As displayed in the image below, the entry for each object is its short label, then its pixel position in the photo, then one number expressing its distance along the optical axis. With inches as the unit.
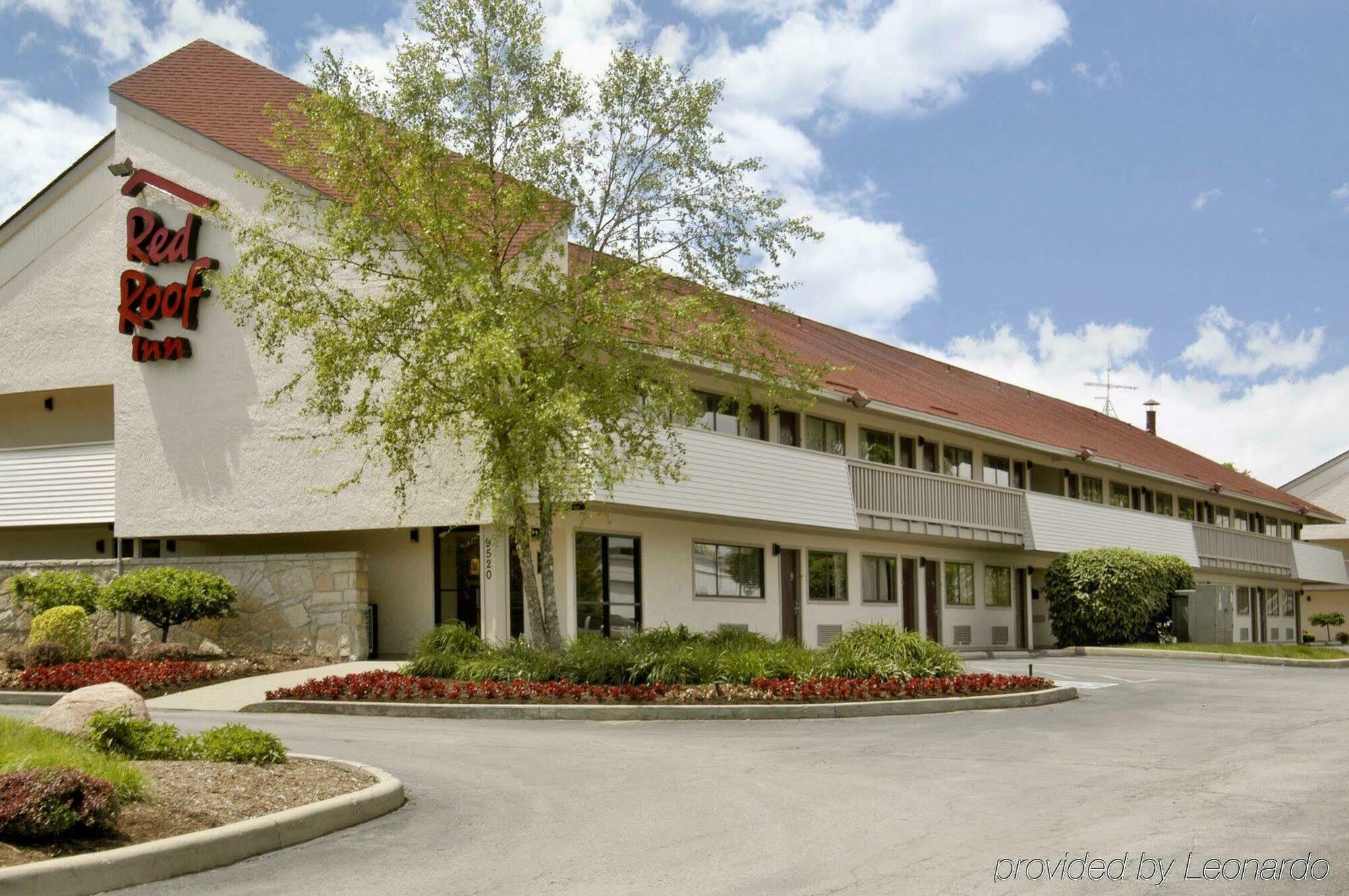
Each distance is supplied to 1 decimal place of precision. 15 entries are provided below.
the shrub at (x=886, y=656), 735.1
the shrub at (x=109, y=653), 889.0
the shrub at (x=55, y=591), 943.0
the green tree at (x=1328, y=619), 2426.2
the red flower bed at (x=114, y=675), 789.2
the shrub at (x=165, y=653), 895.1
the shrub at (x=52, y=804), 302.5
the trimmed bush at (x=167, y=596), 909.2
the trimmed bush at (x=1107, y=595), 1379.2
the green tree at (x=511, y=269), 736.3
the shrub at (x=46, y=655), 846.5
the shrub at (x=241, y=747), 428.1
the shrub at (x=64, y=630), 882.1
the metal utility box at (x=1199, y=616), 1414.9
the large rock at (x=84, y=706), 423.2
